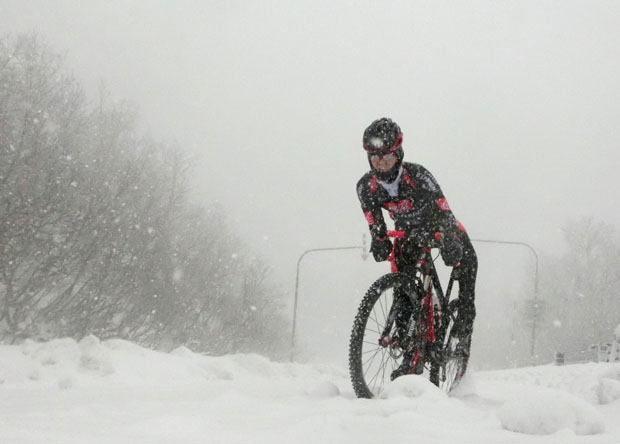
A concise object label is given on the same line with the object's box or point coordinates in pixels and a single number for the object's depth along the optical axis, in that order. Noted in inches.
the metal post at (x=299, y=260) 1002.1
